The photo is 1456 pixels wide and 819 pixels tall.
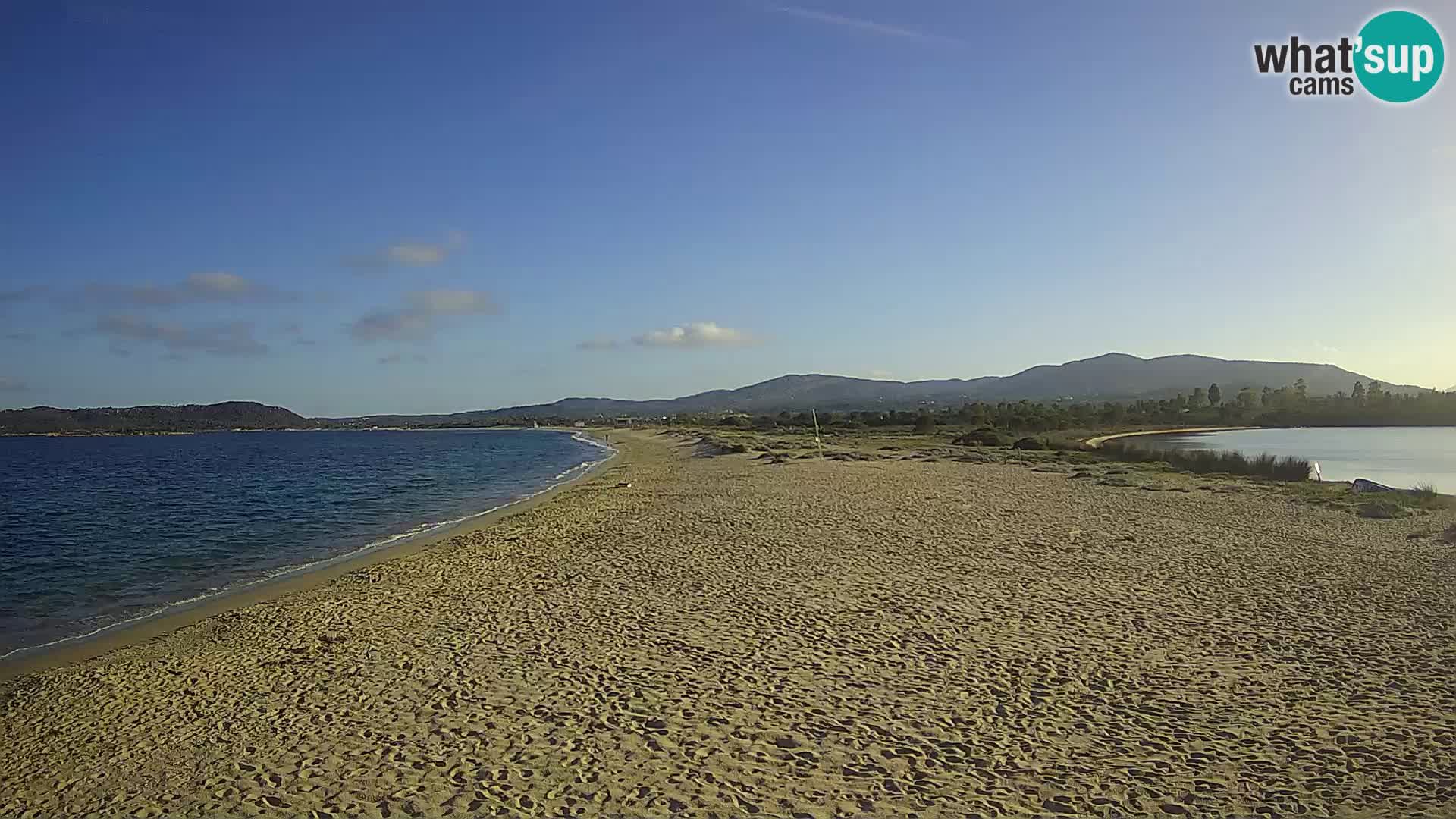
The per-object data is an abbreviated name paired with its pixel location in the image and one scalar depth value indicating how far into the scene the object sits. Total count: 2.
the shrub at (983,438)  53.06
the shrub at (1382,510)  18.38
